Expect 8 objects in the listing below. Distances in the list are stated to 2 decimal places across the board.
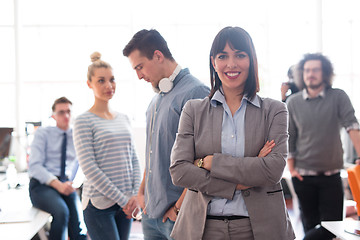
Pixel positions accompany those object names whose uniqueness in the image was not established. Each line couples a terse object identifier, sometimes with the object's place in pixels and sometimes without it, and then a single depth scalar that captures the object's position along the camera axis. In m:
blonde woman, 2.43
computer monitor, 4.76
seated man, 3.22
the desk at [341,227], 2.12
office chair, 2.21
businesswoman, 1.43
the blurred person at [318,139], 3.02
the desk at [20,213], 2.49
